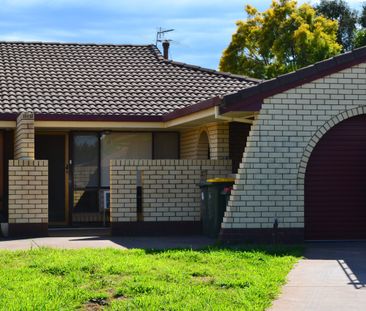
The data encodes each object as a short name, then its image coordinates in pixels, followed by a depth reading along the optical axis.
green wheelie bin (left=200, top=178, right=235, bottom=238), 16.27
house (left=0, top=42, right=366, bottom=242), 15.34
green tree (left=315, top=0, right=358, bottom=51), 49.94
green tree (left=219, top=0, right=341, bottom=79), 42.38
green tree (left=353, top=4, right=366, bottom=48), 44.44
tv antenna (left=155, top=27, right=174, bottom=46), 35.90
